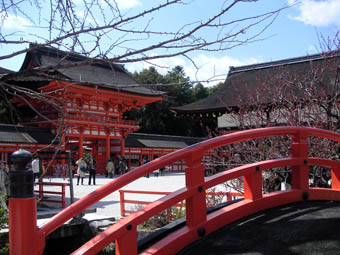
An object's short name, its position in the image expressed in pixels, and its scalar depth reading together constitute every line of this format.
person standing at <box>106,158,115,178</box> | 20.14
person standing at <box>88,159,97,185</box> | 16.59
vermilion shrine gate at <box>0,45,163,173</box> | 21.36
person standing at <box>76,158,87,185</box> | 16.37
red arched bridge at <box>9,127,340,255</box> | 1.75
